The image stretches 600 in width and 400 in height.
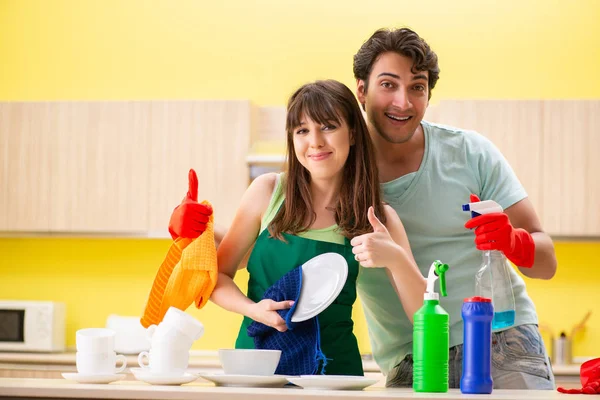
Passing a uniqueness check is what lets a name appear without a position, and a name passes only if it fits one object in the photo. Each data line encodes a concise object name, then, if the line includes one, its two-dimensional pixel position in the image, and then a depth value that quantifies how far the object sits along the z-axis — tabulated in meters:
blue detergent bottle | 2.78
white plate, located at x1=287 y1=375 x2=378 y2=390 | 2.80
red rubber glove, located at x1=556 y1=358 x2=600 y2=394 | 2.85
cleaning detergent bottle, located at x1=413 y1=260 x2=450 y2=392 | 2.79
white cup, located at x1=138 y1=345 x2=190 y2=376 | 2.88
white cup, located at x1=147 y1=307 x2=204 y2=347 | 2.90
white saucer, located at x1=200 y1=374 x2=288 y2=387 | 2.83
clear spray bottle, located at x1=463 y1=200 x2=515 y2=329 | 3.05
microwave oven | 5.55
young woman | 3.20
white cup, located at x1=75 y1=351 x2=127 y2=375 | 2.86
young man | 3.41
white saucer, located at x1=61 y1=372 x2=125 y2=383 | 2.85
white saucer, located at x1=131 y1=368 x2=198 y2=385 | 2.84
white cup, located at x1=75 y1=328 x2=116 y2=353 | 2.87
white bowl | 2.90
